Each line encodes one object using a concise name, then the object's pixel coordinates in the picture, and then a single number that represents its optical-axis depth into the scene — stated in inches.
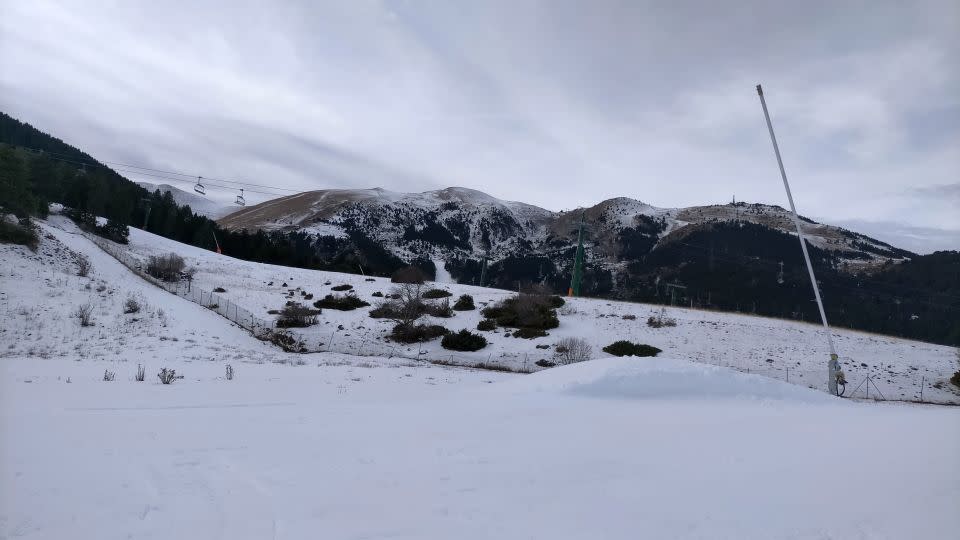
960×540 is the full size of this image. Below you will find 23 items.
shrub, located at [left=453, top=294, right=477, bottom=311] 1349.7
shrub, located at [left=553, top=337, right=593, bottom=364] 1011.9
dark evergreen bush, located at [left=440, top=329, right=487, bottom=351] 1057.5
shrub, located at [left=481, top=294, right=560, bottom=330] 1229.1
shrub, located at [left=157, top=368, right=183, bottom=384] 420.4
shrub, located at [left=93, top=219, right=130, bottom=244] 1861.5
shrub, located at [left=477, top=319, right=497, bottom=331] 1201.8
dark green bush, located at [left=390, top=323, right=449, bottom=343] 1106.1
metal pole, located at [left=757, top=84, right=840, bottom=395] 608.4
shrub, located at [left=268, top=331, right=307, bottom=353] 953.8
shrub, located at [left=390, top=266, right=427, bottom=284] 1573.6
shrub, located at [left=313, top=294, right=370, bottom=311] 1293.1
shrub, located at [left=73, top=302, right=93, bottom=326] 797.9
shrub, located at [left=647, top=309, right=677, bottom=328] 1239.5
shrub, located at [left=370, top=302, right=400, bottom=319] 1203.9
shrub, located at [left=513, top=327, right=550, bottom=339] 1147.0
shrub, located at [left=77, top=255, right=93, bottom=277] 1082.1
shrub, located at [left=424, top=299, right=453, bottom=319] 1280.8
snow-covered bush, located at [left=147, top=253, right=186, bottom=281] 1400.1
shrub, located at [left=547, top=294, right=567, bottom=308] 1380.4
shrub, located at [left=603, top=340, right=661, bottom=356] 1037.8
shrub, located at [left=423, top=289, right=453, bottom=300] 1453.0
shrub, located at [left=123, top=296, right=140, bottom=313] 912.6
